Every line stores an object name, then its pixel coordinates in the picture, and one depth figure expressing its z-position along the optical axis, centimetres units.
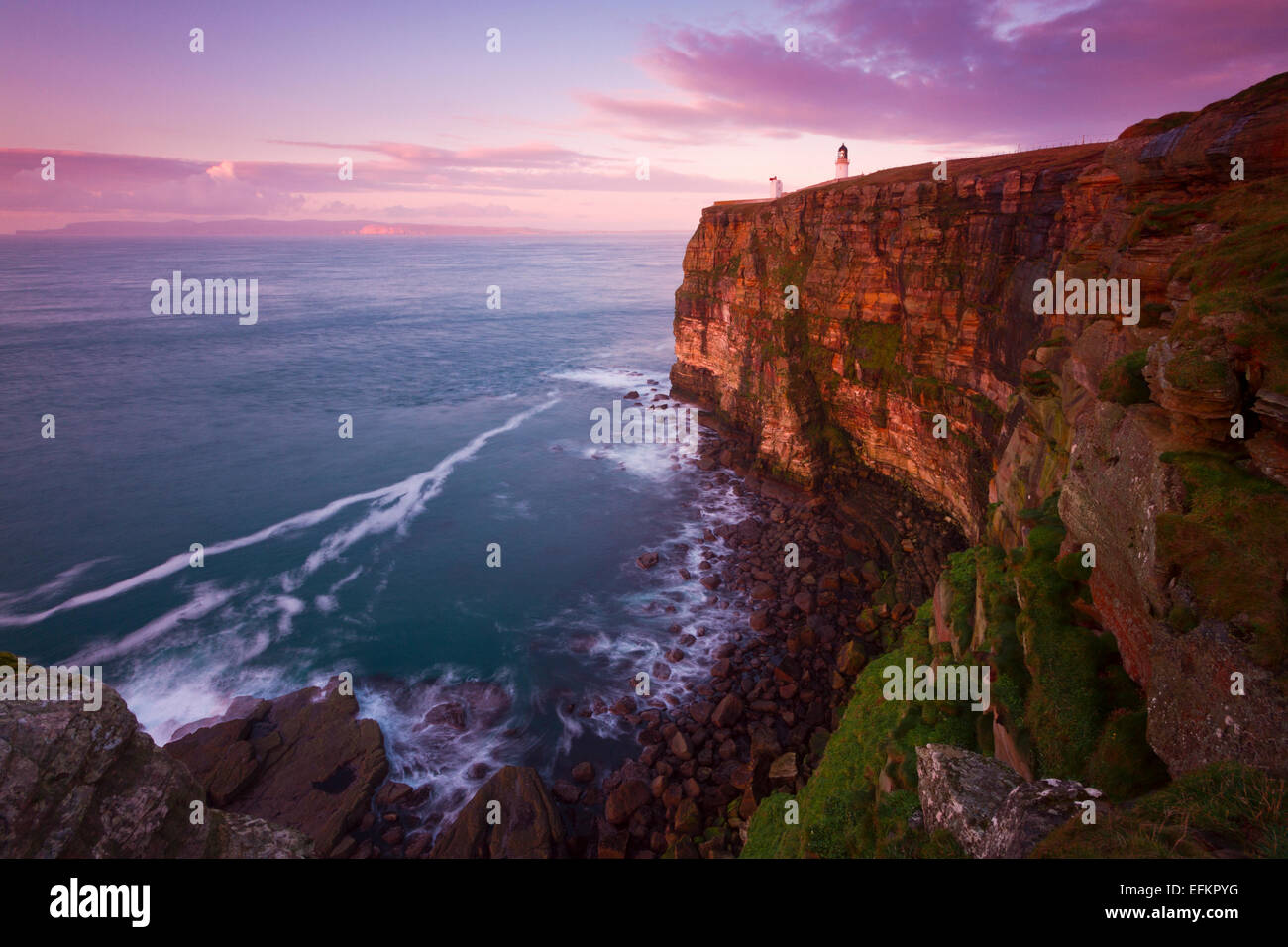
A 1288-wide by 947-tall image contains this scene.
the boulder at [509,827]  1998
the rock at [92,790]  781
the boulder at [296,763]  2161
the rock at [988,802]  748
